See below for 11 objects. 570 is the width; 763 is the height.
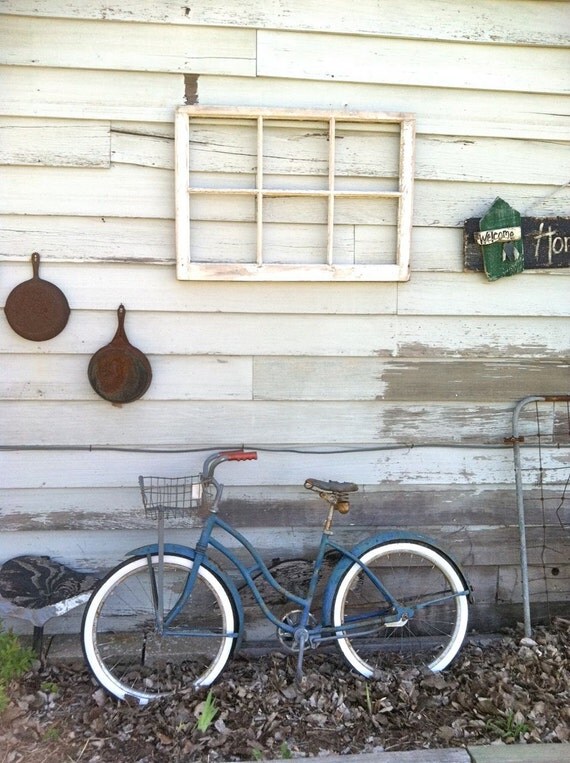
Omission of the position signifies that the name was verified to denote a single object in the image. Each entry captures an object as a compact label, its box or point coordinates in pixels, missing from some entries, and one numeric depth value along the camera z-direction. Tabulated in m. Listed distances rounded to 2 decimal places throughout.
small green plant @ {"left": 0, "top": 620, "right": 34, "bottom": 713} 3.18
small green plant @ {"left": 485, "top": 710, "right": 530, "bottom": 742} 2.93
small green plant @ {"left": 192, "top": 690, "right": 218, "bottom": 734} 2.92
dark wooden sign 3.49
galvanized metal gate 3.68
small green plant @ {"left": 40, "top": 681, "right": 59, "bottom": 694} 3.19
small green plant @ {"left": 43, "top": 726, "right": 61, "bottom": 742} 2.91
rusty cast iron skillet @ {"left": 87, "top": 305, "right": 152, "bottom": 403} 3.32
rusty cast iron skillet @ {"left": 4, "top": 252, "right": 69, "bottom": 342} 3.28
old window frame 3.23
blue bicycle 3.19
